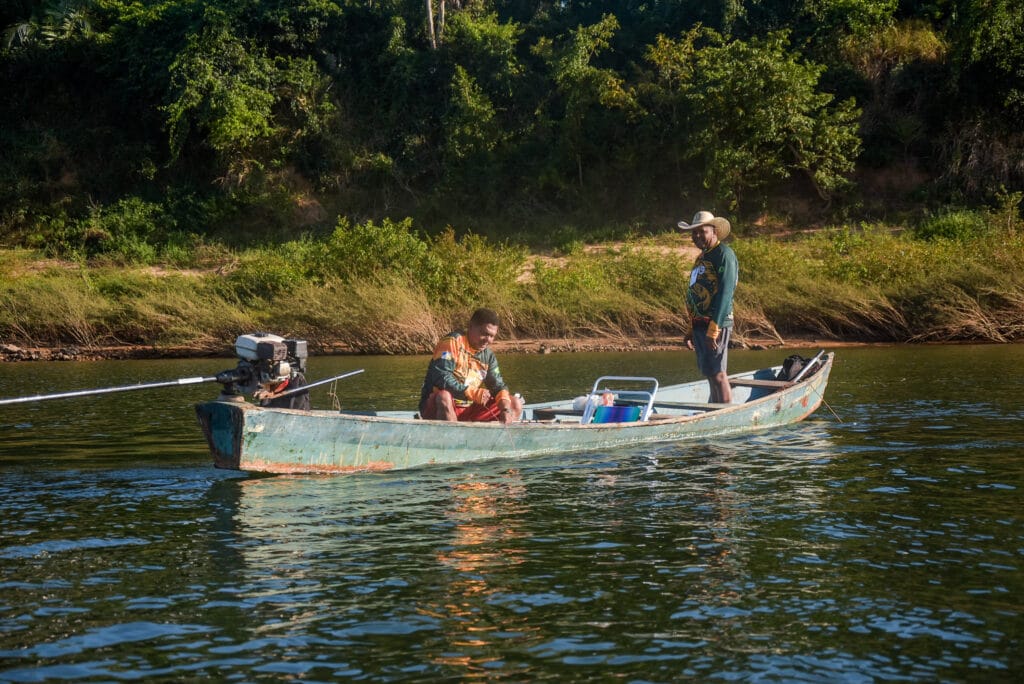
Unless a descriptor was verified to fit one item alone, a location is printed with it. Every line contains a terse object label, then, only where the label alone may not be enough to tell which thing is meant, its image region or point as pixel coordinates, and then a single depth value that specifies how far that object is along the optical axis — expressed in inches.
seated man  401.1
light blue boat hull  355.9
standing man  454.3
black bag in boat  552.7
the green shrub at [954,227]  1097.4
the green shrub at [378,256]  1057.5
